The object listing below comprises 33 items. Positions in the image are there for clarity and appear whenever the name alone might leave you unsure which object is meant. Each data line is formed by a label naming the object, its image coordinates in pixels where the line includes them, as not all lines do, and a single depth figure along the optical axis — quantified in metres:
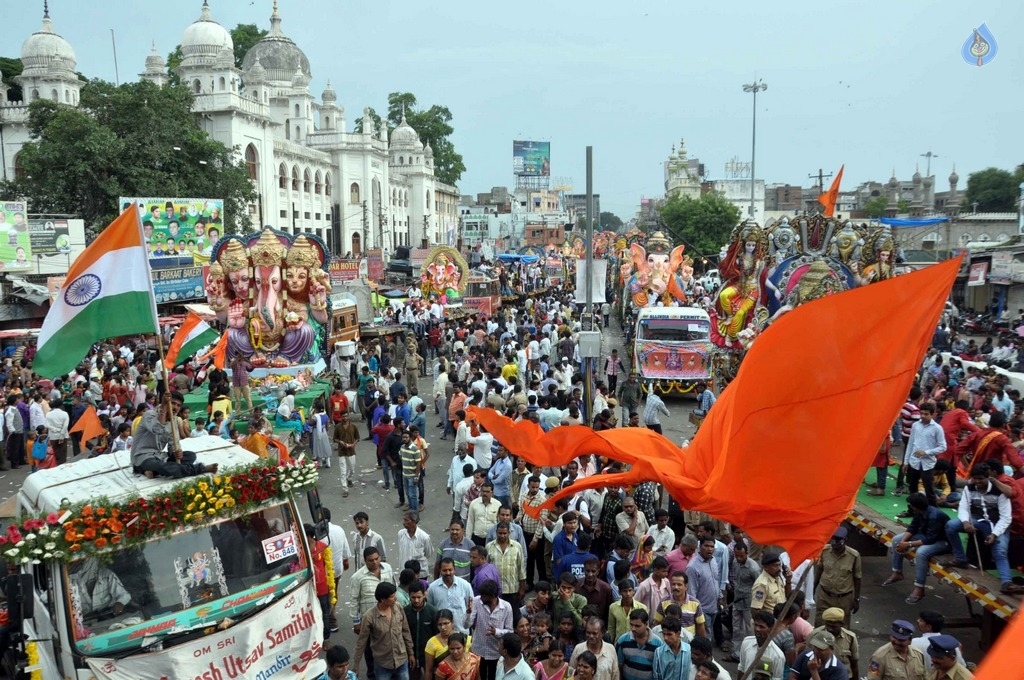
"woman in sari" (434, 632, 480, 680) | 5.86
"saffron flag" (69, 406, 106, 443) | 14.00
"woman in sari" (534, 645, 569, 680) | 5.66
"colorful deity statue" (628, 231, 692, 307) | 26.62
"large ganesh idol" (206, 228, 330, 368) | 17.59
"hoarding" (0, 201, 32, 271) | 27.62
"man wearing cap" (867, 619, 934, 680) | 5.67
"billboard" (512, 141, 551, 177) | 137.62
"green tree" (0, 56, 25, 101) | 59.92
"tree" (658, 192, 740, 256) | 61.12
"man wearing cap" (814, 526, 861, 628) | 7.48
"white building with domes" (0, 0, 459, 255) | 51.56
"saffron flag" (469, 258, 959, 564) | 4.44
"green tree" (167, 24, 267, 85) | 73.50
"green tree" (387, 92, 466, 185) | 88.19
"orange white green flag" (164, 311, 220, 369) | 16.15
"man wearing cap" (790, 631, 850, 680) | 5.63
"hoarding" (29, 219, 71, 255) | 30.33
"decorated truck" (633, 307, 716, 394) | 18.91
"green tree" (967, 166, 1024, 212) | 57.94
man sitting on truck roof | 6.33
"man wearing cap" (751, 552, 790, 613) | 6.98
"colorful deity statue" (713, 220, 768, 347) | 15.53
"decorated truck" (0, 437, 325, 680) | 5.45
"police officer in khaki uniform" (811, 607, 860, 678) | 5.99
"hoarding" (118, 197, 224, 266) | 30.09
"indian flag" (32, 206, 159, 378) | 7.13
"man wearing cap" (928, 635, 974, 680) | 5.29
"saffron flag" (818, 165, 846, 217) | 16.11
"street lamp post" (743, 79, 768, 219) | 48.89
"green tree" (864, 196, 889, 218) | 62.22
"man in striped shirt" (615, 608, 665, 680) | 5.83
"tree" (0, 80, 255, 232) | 36.12
